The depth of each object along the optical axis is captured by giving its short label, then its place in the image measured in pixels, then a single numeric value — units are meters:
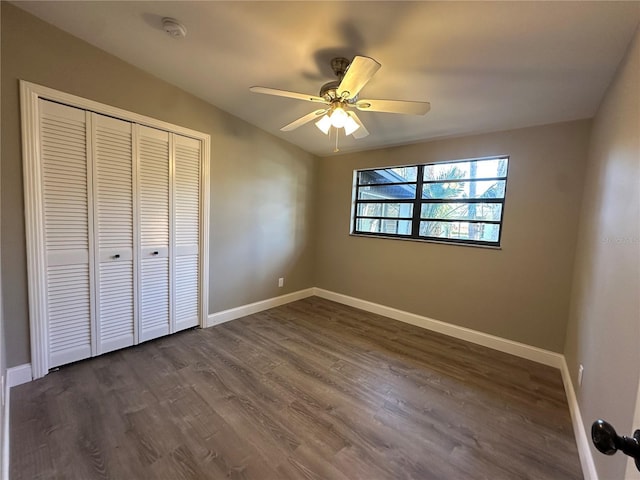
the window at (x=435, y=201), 2.85
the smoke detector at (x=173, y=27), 1.76
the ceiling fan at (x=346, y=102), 1.59
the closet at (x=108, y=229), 2.02
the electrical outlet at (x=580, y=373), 1.77
